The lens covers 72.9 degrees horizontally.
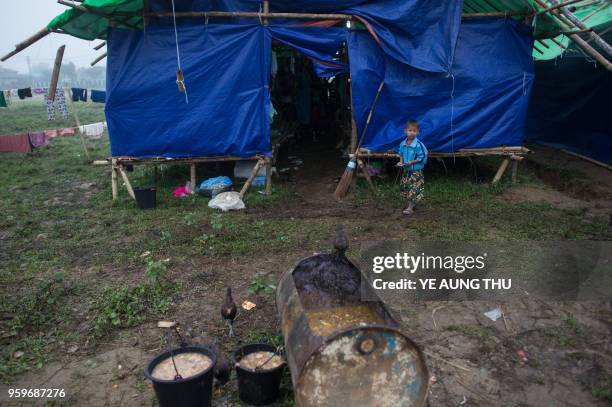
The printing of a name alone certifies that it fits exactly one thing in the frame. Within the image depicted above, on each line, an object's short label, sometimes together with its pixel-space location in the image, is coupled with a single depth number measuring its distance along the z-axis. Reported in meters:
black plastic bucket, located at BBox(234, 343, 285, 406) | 3.04
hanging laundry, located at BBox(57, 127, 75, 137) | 16.38
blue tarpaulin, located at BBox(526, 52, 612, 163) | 10.13
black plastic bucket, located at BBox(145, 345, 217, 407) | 2.73
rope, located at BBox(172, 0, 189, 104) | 7.57
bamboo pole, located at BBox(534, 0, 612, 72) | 5.90
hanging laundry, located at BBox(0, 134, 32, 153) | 13.23
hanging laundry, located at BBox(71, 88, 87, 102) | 13.82
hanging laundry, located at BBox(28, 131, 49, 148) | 13.38
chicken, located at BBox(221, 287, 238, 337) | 3.81
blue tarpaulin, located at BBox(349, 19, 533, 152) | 7.88
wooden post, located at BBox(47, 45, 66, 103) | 7.46
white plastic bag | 7.54
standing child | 6.72
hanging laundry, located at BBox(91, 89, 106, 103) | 14.66
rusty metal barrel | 2.57
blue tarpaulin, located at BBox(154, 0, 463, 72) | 7.43
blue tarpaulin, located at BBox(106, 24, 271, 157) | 7.68
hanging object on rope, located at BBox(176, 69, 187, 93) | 7.56
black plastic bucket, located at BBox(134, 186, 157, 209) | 7.51
